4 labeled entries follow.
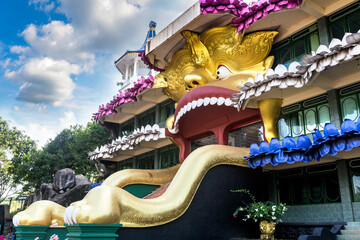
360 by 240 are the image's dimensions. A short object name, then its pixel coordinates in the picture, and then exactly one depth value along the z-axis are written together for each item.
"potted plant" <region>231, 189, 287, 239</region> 9.41
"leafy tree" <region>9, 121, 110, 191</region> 27.83
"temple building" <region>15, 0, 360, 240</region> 8.28
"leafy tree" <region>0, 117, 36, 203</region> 35.19
